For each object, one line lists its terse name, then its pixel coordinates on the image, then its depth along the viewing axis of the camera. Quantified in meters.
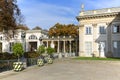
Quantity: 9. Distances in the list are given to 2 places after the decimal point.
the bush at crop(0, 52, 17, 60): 11.32
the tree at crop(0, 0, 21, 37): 11.02
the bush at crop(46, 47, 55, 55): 12.20
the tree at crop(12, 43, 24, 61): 8.22
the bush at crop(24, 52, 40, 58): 13.42
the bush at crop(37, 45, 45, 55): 11.45
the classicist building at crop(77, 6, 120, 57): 17.01
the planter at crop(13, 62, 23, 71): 7.53
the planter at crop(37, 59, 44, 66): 9.34
